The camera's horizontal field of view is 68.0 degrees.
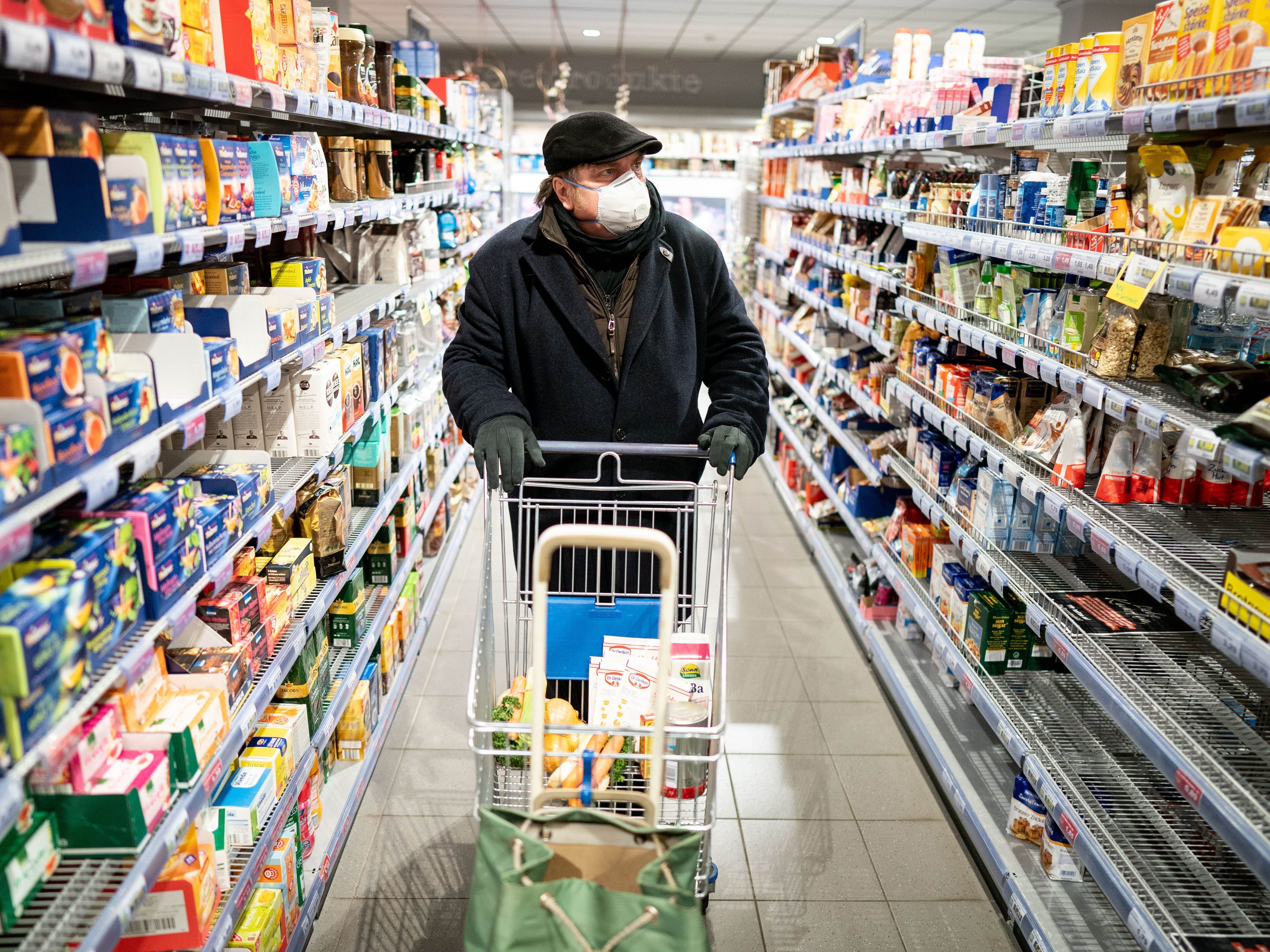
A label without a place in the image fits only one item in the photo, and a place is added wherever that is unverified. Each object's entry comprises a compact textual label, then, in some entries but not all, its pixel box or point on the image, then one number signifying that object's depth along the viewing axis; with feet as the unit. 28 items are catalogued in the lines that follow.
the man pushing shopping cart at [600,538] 4.85
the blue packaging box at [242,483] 7.29
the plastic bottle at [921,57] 16.37
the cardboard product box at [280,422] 9.37
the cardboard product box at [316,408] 9.42
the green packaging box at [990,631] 10.26
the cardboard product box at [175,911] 6.27
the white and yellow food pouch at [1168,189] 7.37
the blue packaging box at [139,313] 6.43
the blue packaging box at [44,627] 4.42
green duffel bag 4.70
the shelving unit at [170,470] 4.74
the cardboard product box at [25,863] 4.94
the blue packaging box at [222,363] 6.87
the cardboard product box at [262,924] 7.28
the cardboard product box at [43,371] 4.61
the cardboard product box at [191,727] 6.14
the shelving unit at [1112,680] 6.48
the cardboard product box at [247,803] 7.36
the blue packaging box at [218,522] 6.70
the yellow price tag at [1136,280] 7.05
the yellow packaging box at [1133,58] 7.56
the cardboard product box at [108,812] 5.42
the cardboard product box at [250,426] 9.31
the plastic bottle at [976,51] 14.70
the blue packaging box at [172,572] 5.86
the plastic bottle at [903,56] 16.53
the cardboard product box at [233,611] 7.39
